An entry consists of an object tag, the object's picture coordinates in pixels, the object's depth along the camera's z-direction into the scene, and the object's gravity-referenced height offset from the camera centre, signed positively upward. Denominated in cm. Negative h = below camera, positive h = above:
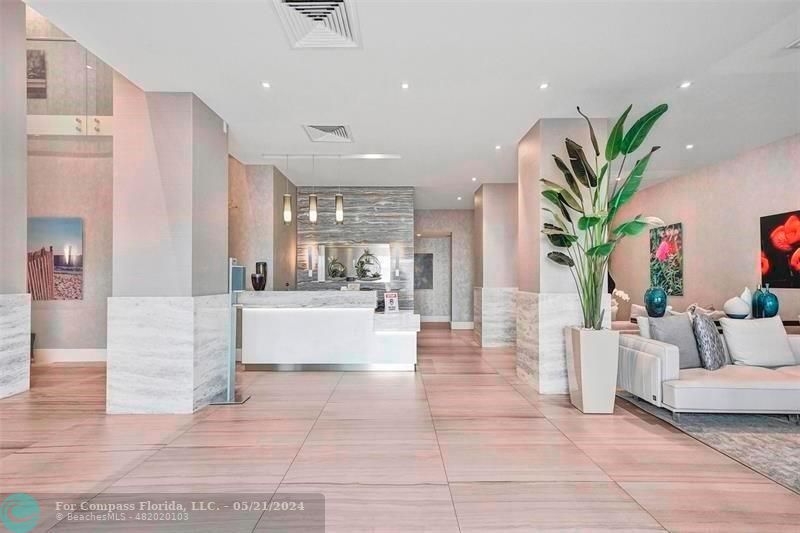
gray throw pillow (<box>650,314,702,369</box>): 445 -64
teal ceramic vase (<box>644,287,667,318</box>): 504 -35
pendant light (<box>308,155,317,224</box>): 632 +93
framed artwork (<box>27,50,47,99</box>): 675 +302
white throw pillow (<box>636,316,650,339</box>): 462 -57
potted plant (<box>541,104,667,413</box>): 426 +33
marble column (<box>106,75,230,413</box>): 427 +17
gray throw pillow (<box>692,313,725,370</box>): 439 -73
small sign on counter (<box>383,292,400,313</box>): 655 -41
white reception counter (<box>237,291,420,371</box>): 627 -91
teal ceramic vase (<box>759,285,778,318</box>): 504 -40
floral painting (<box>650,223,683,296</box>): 807 +23
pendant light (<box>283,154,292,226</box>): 624 +91
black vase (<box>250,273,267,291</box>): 622 -8
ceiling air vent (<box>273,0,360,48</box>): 298 +178
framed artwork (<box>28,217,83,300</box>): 673 +27
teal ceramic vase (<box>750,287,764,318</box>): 511 -41
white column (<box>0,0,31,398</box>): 469 +79
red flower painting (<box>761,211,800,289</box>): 569 +25
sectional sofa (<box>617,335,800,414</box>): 392 -103
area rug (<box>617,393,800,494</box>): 306 -136
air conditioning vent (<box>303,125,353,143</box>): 545 +175
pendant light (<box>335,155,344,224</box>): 629 +92
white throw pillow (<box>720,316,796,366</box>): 454 -74
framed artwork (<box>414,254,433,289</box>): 1230 +5
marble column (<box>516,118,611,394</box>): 495 -21
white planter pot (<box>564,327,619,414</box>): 427 -94
